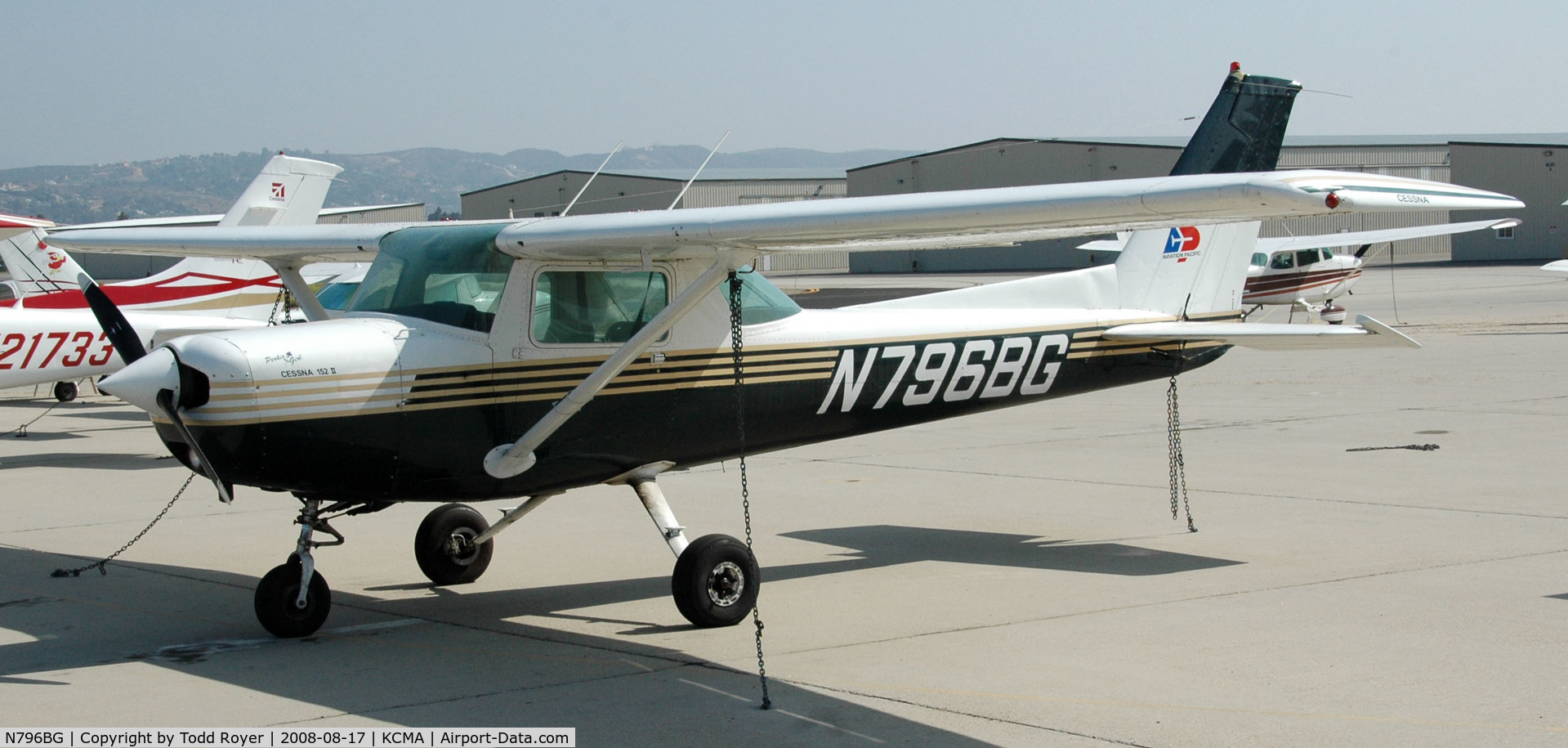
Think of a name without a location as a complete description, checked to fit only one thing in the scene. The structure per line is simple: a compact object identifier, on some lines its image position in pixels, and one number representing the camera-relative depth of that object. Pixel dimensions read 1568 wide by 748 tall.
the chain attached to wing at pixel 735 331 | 6.72
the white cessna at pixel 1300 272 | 33.78
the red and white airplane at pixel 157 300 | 17.78
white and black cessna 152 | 6.24
